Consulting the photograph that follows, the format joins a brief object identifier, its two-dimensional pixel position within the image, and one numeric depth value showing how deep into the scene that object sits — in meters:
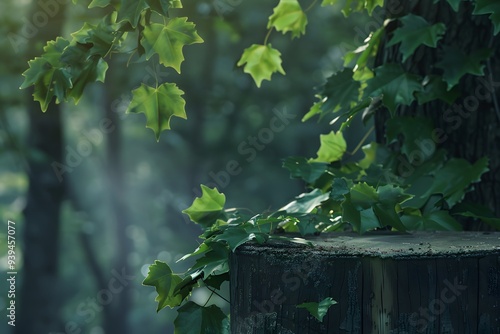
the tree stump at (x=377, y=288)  4.71
